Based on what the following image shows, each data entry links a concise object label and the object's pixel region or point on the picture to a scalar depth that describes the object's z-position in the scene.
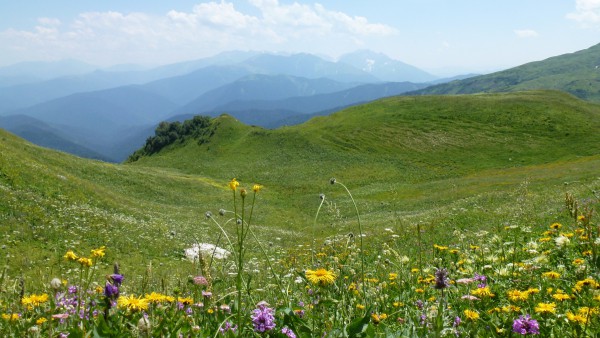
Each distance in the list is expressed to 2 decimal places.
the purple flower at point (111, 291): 2.43
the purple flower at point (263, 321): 2.52
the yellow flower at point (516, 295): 3.46
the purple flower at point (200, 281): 2.62
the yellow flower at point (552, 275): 4.15
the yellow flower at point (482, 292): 3.32
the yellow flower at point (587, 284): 3.39
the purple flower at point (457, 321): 3.11
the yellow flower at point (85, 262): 2.52
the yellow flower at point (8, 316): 3.10
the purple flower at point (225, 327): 2.93
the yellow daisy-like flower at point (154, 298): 2.67
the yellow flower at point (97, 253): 2.91
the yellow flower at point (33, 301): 3.28
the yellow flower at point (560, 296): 3.50
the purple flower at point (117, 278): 2.55
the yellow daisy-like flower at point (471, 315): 2.75
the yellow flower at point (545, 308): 2.99
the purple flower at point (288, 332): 2.68
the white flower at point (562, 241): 5.16
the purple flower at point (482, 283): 4.11
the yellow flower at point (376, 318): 3.00
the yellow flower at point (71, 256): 2.59
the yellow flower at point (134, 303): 2.48
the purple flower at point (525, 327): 2.61
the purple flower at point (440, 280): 2.16
